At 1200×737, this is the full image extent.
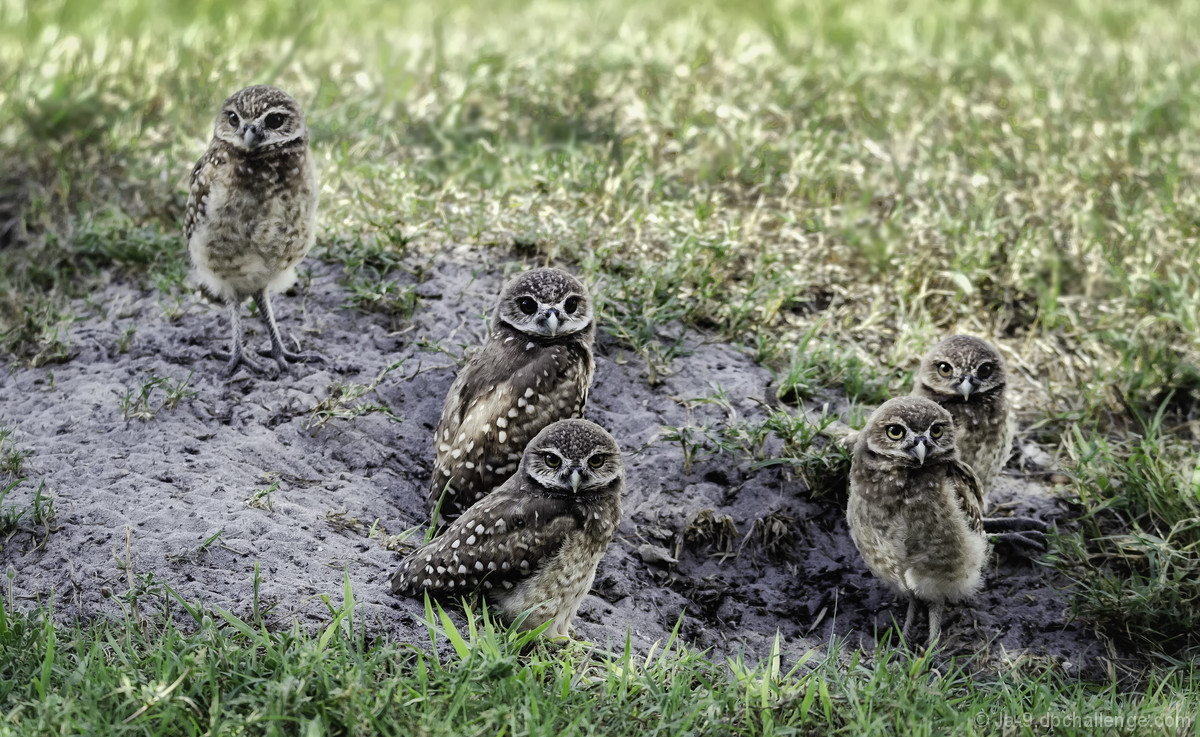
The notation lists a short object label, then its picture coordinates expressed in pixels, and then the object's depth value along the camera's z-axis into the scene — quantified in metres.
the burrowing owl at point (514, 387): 8.27
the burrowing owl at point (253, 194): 8.92
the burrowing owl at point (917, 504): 8.01
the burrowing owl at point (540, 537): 7.17
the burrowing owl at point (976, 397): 8.90
